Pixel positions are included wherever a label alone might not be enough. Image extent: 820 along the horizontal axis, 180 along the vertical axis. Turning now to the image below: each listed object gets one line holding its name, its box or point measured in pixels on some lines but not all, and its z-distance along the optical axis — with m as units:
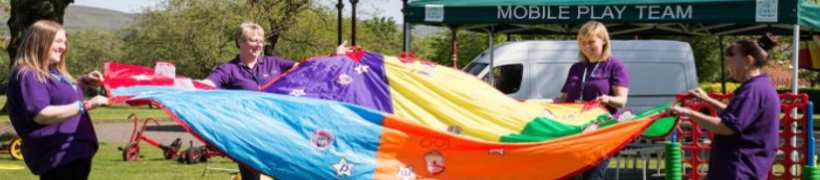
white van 18.67
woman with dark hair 5.83
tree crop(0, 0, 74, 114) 19.81
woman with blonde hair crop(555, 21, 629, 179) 6.92
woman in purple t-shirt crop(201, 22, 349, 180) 6.96
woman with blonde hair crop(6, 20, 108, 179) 5.60
